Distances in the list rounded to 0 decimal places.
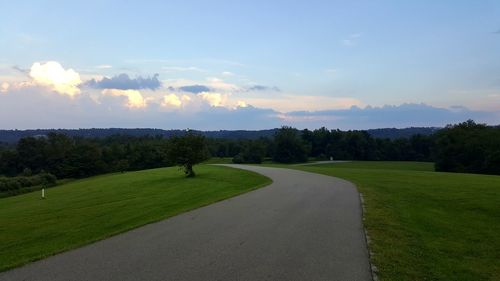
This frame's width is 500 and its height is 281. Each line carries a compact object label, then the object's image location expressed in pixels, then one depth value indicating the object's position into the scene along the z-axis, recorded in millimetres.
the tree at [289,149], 106125
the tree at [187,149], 33375
